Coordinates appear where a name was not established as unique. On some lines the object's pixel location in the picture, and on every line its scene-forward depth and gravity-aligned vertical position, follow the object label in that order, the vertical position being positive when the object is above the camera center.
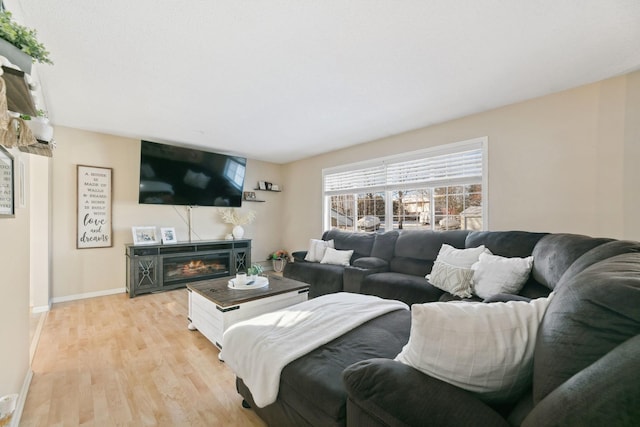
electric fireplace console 3.96 -0.86
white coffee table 2.29 -0.83
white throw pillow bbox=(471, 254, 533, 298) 2.12 -0.50
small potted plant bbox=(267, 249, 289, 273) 5.68 -1.00
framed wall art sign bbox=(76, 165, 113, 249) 3.84 +0.05
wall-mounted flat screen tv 4.25 +0.60
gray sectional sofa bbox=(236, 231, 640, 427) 0.50 -0.40
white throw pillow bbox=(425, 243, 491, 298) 2.39 -0.54
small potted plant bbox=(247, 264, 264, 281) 2.84 -0.64
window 3.42 +0.33
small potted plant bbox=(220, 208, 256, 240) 5.21 -0.15
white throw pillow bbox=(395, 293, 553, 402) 0.83 -0.42
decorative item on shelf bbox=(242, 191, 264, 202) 5.60 +0.32
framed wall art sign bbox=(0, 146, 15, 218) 1.30 +0.12
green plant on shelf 0.90 +0.61
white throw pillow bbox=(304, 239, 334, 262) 4.19 -0.58
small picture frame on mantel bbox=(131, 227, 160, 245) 4.15 -0.39
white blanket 1.31 -0.68
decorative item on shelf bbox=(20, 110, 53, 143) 1.23 +0.39
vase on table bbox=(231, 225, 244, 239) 5.20 -0.39
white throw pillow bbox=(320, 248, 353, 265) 3.86 -0.65
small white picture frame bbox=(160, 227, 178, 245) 4.40 -0.39
